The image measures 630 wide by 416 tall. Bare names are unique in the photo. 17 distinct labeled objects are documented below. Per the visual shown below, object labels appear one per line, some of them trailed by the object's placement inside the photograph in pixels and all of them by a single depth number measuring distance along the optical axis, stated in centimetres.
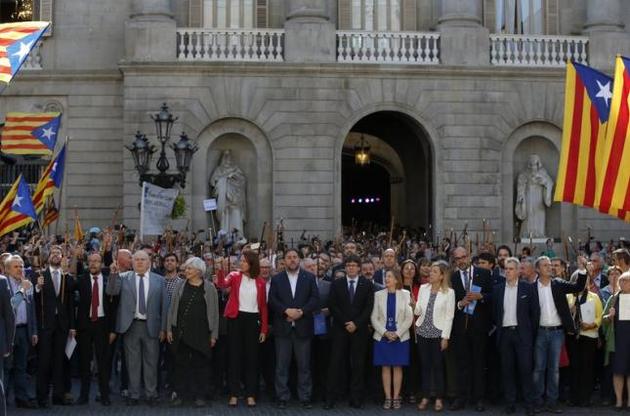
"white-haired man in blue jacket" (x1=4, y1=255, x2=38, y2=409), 1526
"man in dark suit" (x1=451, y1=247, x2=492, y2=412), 1591
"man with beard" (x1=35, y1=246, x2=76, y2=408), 1567
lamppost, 2439
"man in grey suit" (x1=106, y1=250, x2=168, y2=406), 1598
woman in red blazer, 1608
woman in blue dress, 1589
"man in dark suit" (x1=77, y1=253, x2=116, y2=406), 1593
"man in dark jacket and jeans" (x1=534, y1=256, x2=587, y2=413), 1580
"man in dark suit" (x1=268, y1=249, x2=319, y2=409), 1609
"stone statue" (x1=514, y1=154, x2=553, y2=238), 3142
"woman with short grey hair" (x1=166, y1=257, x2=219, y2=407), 1591
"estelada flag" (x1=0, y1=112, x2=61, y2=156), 2719
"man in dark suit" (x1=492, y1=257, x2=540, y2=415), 1569
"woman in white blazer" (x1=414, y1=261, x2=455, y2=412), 1581
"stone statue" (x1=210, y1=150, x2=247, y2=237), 3034
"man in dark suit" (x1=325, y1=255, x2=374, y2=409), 1599
